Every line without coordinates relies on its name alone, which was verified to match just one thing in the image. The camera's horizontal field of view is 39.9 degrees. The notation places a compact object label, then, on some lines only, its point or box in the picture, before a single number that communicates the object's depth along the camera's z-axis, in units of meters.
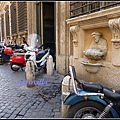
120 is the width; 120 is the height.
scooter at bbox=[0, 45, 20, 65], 10.09
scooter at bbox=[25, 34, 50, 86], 6.86
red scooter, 7.45
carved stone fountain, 4.42
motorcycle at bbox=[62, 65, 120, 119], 2.43
